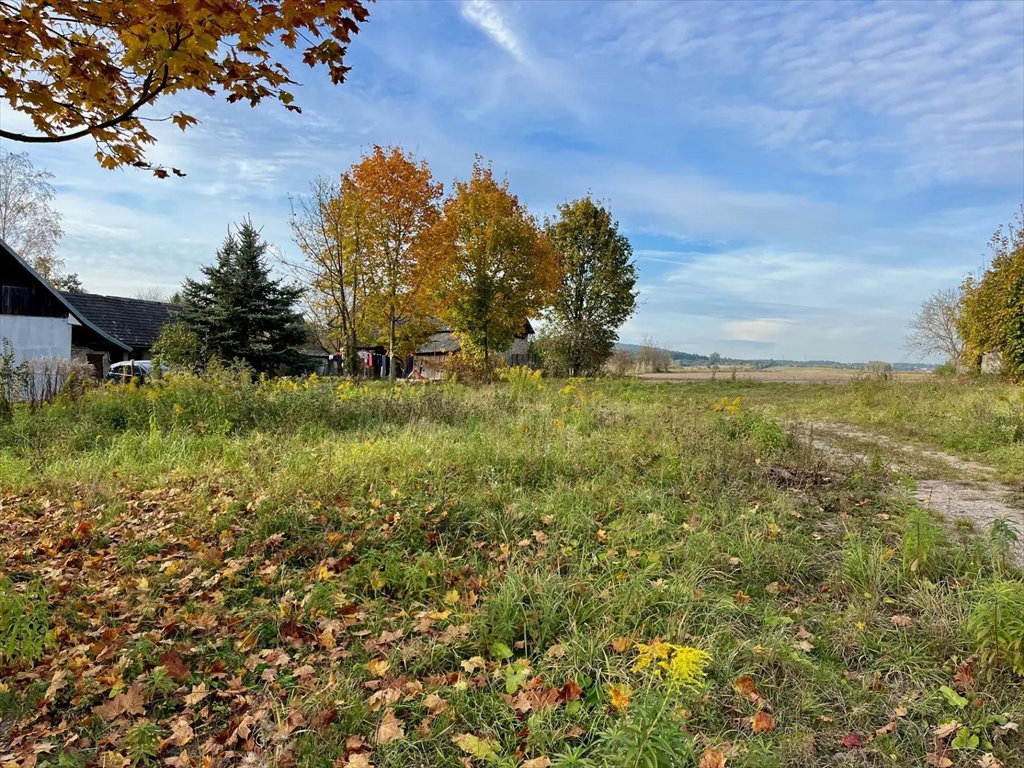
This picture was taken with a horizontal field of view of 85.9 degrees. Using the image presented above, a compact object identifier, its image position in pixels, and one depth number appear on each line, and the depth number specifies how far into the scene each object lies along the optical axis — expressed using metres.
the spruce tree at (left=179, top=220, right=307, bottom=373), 22.83
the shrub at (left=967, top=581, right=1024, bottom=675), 2.54
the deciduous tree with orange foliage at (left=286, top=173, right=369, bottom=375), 21.97
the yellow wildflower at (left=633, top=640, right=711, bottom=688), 2.26
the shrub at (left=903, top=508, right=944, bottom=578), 3.45
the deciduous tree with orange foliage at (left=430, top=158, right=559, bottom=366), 21.14
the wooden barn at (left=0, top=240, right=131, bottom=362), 20.02
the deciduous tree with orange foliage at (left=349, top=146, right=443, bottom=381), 21.03
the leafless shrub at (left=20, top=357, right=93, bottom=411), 9.42
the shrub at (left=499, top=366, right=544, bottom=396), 9.85
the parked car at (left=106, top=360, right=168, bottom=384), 20.36
